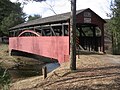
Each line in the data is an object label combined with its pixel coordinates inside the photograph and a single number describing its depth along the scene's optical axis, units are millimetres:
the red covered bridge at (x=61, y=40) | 9798
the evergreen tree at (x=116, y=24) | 11268
